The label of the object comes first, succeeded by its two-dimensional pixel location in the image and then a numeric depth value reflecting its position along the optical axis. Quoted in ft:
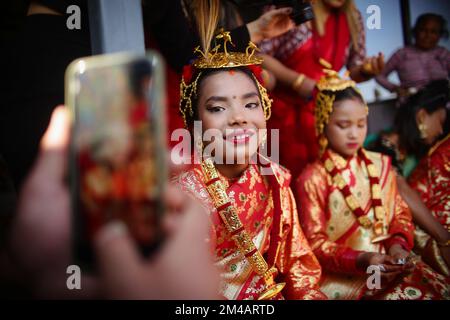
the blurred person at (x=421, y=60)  10.43
